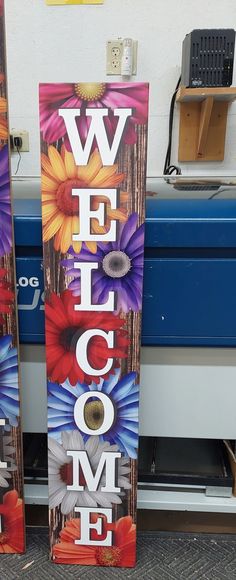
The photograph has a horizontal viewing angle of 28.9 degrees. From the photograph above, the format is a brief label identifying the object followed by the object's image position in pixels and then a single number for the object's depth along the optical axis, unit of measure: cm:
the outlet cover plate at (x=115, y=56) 174
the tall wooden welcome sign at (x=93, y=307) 92
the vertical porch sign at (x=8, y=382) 96
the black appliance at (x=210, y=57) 153
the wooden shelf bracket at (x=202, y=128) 170
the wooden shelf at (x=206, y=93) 155
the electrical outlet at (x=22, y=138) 184
